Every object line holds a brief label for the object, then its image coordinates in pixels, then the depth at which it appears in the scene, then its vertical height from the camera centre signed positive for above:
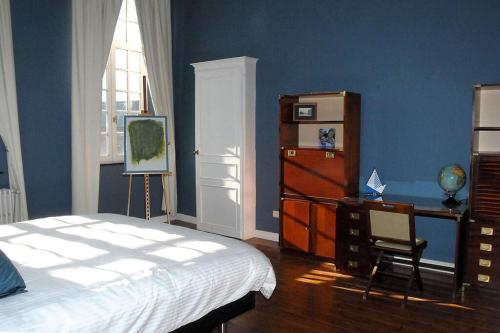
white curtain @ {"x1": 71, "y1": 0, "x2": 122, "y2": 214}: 5.06 +0.45
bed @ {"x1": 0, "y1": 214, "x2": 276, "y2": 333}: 1.84 -0.71
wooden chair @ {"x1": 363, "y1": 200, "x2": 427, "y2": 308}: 3.38 -0.79
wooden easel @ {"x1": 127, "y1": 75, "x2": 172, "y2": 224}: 5.20 -0.62
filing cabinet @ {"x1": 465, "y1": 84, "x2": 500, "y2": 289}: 3.58 -0.67
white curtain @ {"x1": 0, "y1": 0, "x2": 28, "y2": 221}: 4.44 +0.17
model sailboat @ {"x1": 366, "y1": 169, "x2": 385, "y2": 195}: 4.34 -0.52
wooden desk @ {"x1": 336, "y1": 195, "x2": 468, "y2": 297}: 3.71 -0.89
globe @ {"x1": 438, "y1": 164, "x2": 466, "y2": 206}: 3.80 -0.40
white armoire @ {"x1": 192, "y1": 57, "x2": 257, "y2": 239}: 5.23 -0.16
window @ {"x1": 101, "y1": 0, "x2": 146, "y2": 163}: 5.59 +0.63
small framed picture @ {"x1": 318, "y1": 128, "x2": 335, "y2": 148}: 4.77 -0.06
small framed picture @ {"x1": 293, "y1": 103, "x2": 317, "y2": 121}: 4.73 +0.23
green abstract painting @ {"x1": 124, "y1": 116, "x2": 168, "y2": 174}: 5.10 -0.15
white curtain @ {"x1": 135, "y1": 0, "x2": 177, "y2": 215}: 5.83 +1.01
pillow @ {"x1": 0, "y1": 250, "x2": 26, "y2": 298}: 1.88 -0.65
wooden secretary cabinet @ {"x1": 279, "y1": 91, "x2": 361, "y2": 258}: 4.38 -0.38
